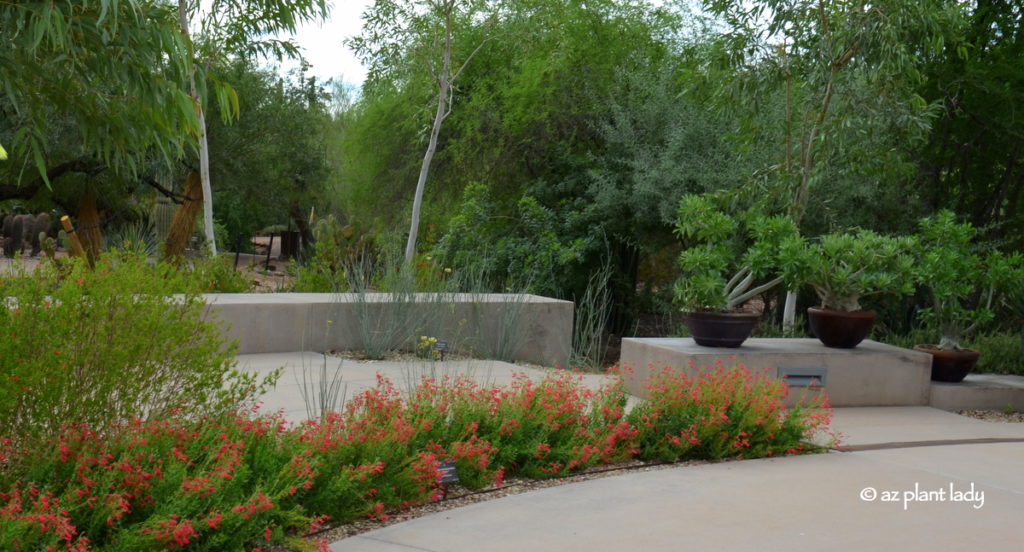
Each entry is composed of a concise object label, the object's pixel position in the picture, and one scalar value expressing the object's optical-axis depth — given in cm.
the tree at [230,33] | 1321
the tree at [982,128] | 1334
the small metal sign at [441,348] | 886
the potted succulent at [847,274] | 775
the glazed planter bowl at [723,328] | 766
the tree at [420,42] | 1529
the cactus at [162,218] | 2056
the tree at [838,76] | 969
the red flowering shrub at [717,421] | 577
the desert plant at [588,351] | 970
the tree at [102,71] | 466
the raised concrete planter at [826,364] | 757
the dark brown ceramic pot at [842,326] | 803
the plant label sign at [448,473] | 473
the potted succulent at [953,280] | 811
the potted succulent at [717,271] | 765
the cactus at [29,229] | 2717
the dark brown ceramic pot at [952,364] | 830
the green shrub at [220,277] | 1097
